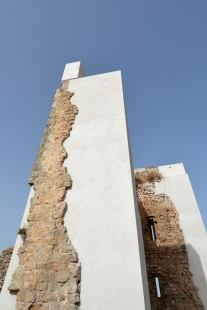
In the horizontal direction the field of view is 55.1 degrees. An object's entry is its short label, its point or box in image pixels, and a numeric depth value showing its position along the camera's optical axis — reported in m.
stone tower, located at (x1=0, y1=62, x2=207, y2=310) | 2.79
